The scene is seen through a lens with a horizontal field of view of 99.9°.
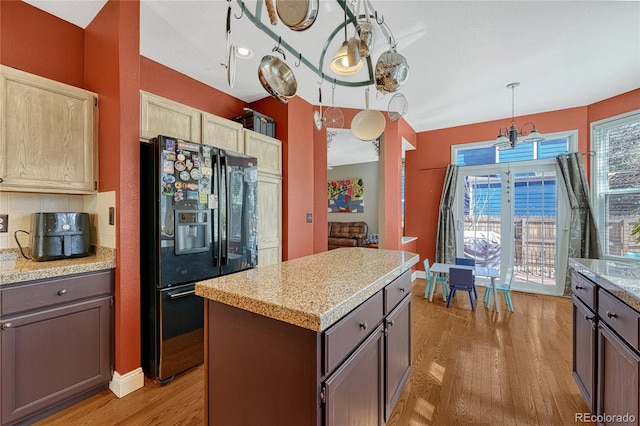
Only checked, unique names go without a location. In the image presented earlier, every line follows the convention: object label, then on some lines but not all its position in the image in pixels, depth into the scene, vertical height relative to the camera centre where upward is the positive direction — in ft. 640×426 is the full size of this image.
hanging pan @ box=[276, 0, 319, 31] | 3.29 +2.44
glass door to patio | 13.19 -0.53
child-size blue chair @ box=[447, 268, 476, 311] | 10.45 -2.71
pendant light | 4.65 +2.78
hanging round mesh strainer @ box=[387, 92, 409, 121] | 6.30 +2.47
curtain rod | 15.50 +2.52
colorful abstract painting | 23.45 +1.35
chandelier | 10.14 +2.87
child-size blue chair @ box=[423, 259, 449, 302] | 12.30 -3.33
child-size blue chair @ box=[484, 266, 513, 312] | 10.82 -3.45
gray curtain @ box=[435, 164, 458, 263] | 14.84 -0.61
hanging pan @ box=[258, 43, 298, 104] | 4.80 +2.47
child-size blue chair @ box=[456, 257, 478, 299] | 12.42 -2.36
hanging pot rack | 4.03 +2.93
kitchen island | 2.99 -1.73
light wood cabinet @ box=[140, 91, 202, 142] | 6.87 +2.53
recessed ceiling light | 7.82 +4.71
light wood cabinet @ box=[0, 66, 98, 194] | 5.53 +1.67
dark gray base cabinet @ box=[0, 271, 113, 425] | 4.77 -2.60
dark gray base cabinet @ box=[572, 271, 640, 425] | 3.76 -2.34
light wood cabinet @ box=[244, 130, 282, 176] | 9.51 +2.24
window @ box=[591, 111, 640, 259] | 10.82 +1.30
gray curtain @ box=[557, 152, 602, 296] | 12.00 -0.03
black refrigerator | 6.17 -0.76
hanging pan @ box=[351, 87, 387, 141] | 6.68 +2.18
